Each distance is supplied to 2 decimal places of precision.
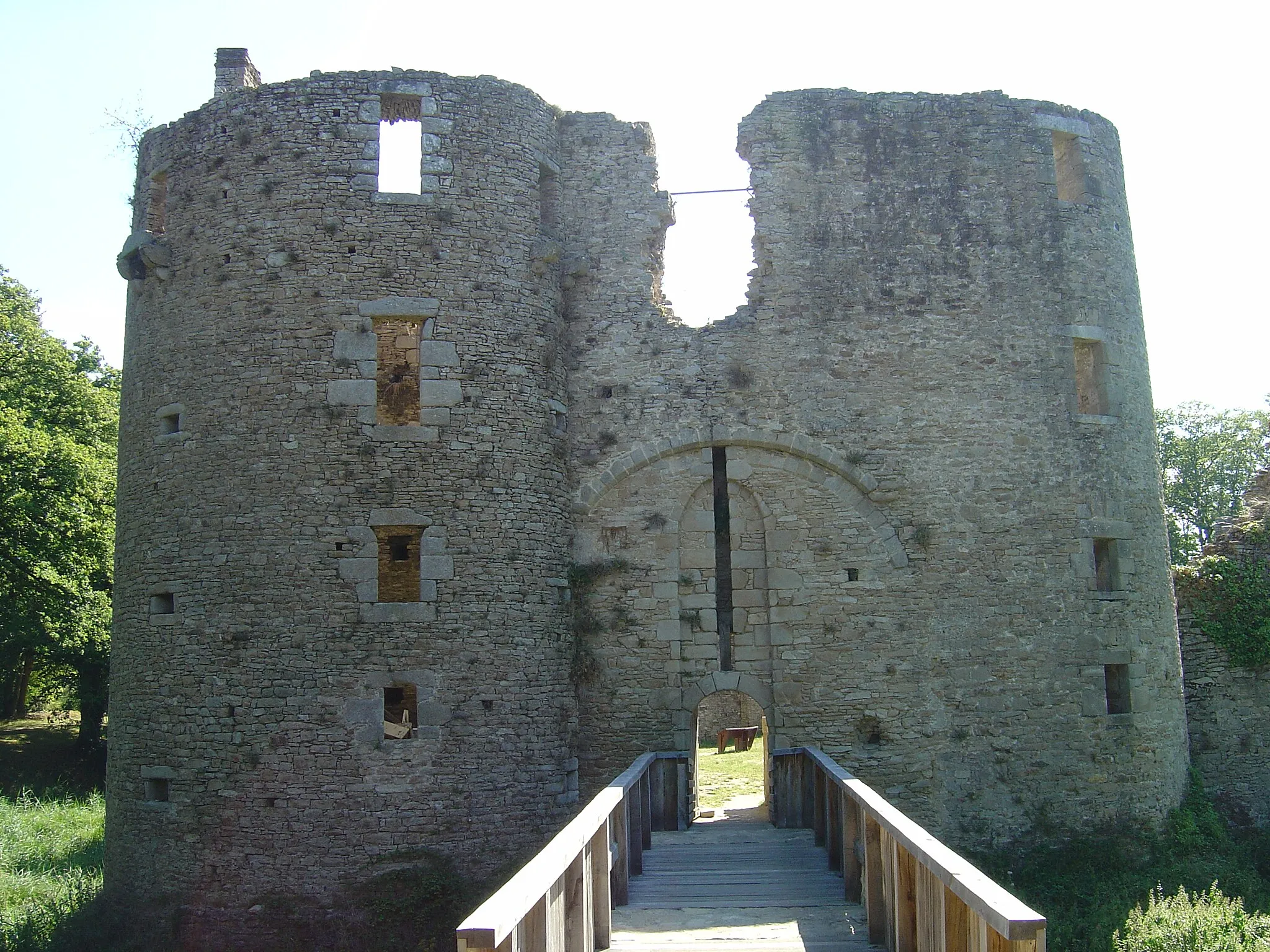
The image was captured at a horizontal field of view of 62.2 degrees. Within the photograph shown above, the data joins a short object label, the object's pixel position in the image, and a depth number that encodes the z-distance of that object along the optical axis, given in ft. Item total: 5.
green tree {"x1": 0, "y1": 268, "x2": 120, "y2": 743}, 69.05
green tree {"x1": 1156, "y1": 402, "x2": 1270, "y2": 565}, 113.09
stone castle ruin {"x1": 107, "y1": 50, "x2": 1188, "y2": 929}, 39.42
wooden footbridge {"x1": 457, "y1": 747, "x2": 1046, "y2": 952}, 14.79
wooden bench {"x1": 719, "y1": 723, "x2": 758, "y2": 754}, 74.43
